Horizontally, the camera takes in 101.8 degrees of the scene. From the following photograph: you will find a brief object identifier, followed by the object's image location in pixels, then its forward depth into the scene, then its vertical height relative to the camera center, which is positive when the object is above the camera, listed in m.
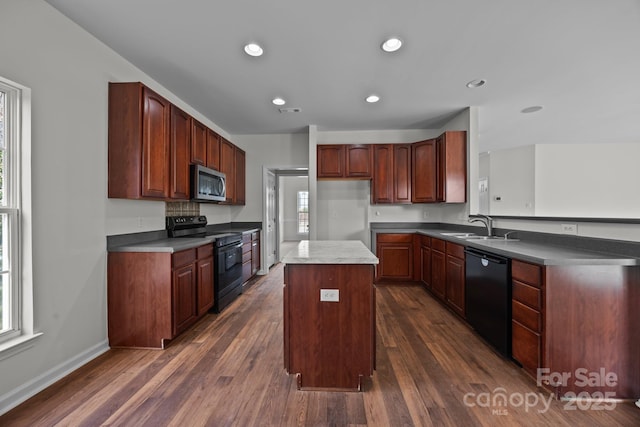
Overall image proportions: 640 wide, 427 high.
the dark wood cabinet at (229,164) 3.89 +0.76
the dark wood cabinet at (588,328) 1.65 -0.75
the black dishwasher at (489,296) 2.04 -0.74
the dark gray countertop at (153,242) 2.27 -0.30
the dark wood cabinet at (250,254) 3.96 -0.68
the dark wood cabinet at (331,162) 4.43 +0.86
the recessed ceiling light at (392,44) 2.13 +1.42
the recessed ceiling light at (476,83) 2.84 +1.44
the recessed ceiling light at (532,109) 3.60 +1.46
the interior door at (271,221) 5.16 -0.18
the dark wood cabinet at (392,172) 4.38 +0.68
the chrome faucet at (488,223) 3.04 -0.12
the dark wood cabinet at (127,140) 2.27 +0.64
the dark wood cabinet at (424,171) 4.13 +0.67
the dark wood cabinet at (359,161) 4.42 +0.88
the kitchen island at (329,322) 1.74 -0.74
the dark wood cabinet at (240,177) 4.41 +0.62
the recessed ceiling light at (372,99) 3.20 +1.44
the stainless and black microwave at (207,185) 3.05 +0.36
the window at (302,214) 9.66 -0.05
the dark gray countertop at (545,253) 1.64 -0.29
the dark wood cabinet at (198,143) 3.09 +0.87
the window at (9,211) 1.61 +0.01
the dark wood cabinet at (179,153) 2.70 +0.65
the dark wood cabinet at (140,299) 2.26 -0.75
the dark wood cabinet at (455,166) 3.77 +0.68
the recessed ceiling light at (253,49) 2.21 +1.42
